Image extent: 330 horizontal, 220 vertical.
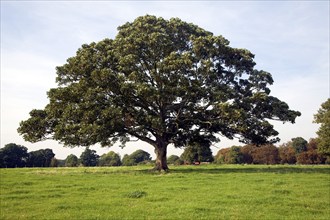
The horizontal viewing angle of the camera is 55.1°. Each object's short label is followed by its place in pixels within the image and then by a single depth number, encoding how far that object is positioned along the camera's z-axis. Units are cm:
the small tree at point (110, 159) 12376
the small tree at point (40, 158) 11331
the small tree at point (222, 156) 13482
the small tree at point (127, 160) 13275
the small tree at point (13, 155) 10612
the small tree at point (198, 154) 9981
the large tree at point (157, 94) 3525
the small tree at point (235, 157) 12848
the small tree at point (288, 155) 12362
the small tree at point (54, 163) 9756
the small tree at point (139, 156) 13995
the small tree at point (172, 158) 13180
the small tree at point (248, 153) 13262
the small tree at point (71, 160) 11669
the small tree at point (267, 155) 12631
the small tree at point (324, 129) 6106
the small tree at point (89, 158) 12256
